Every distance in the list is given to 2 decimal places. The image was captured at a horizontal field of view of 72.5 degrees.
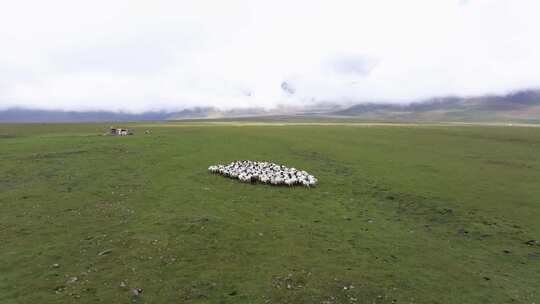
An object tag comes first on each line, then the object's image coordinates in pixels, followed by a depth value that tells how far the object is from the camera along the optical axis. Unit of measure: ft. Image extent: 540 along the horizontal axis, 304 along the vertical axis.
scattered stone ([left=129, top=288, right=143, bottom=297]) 40.33
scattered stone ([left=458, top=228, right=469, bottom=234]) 65.36
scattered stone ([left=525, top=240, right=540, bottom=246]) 59.93
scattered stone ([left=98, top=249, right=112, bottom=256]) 50.10
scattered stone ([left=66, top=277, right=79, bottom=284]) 42.57
